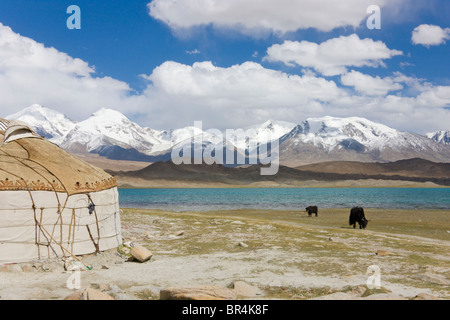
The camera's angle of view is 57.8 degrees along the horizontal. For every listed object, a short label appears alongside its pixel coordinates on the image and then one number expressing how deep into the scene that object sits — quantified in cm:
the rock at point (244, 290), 919
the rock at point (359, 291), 891
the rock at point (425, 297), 831
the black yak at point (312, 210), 3703
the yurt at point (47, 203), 1232
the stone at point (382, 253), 1434
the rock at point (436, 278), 1047
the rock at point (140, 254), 1325
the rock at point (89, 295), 753
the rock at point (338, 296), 862
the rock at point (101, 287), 918
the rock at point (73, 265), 1202
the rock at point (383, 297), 809
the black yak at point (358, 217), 2609
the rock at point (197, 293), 787
